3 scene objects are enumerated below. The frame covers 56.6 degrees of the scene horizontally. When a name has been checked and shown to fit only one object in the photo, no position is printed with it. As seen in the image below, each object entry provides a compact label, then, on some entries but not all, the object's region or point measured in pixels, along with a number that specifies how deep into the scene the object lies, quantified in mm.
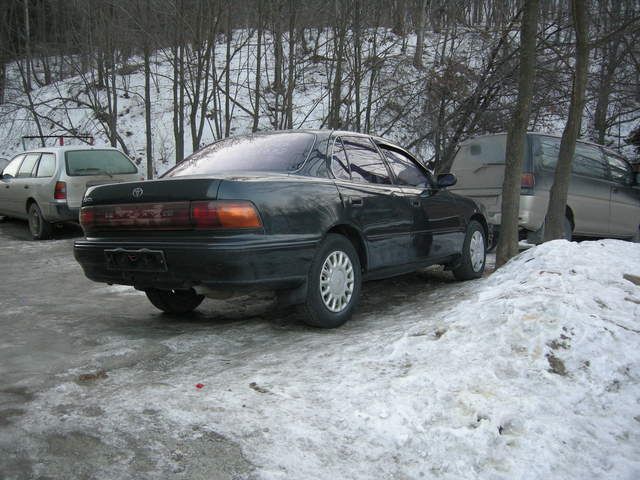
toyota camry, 3832
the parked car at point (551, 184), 7707
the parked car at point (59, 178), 9953
